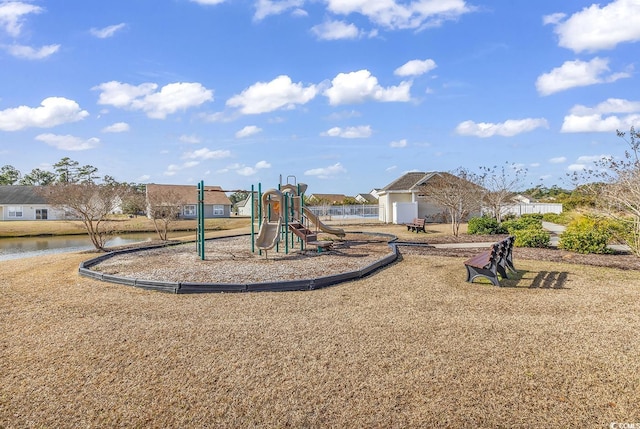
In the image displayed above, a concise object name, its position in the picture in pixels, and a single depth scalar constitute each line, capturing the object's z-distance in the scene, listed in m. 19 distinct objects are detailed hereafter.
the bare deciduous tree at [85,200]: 15.56
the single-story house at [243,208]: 67.50
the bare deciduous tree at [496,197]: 22.69
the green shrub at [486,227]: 19.50
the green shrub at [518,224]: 18.11
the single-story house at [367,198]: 74.99
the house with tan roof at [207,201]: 49.00
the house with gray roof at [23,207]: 46.53
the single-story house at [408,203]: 29.89
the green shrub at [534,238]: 13.64
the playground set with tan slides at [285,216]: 12.64
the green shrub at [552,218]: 27.37
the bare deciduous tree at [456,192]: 20.58
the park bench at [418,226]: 21.84
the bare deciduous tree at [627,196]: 10.86
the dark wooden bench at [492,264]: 7.77
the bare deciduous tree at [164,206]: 21.30
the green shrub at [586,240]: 11.89
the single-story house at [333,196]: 77.75
